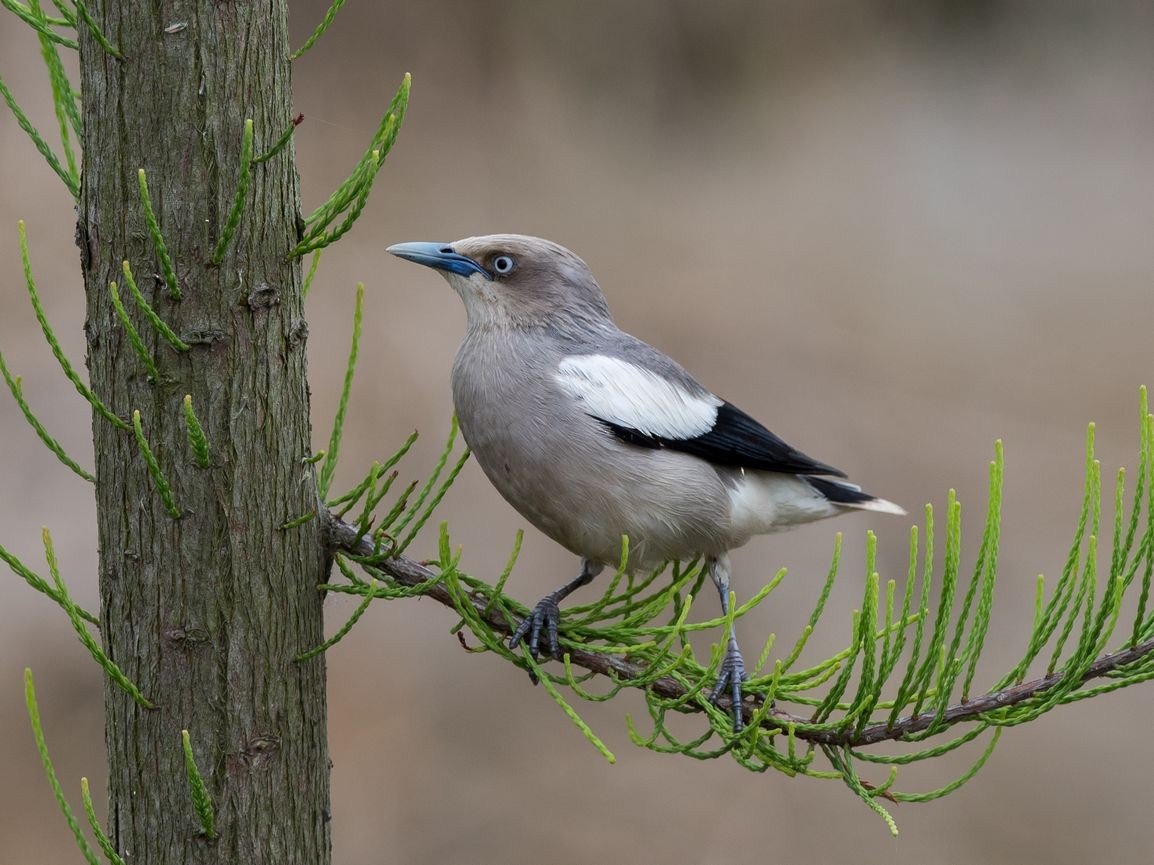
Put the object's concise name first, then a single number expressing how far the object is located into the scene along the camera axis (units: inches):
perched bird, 246.2
